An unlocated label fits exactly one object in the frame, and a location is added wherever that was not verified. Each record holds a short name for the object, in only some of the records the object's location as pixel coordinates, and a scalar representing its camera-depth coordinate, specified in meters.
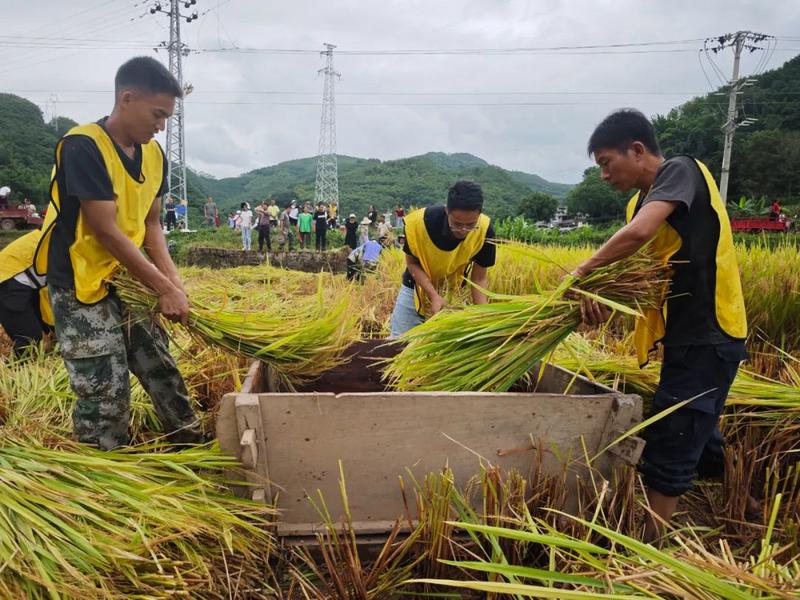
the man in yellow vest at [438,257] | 2.88
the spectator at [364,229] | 12.06
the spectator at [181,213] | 23.20
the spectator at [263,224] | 13.48
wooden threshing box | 1.59
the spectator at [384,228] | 8.50
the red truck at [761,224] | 20.52
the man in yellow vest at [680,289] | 1.71
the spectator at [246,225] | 13.92
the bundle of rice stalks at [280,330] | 1.97
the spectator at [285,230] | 15.51
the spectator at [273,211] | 17.56
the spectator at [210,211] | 22.06
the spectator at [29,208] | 19.91
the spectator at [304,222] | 15.58
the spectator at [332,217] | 21.39
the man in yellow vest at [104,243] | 1.75
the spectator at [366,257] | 6.72
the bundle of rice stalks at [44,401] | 2.31
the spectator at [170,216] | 19.67
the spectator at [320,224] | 13.81
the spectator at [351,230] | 13.39
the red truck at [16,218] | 19.54
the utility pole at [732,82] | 23.80
